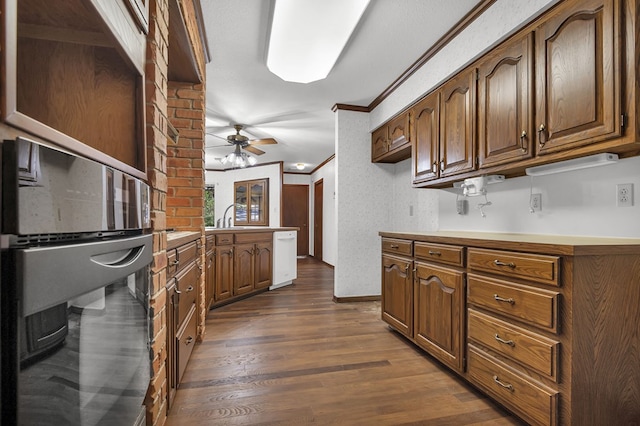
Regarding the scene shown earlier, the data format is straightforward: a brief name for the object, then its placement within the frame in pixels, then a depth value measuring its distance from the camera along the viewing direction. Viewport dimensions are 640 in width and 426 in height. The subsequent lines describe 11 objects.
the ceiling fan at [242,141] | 4.46
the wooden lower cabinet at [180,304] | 1.49
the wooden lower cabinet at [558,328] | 1.27
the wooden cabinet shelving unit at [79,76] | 0.51
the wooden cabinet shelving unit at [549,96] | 1.33
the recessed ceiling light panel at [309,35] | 1.96
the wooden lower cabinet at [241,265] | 3.43
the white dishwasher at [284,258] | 4.42
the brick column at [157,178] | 1.13
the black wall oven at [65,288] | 0.43
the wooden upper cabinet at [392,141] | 3.08
